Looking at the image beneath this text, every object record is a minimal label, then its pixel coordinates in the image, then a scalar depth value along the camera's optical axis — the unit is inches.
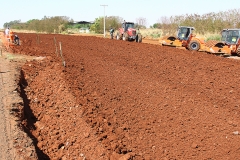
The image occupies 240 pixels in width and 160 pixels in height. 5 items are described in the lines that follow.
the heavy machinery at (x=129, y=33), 873.5
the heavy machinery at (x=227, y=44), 586.9
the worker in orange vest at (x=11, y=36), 589.3
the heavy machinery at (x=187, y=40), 657.6
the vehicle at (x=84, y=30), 2146.5
